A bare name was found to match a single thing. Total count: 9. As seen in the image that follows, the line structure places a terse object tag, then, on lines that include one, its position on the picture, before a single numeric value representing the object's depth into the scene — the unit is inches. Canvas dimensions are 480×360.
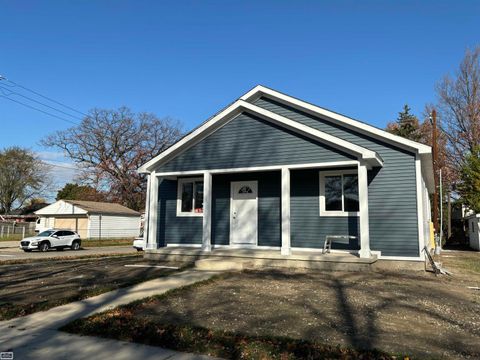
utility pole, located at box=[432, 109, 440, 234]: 822.7
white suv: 1031.6
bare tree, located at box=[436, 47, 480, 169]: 1290.5
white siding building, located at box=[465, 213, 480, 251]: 980.6
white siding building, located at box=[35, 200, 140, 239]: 1595.7
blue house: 438.9
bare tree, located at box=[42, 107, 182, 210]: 1902.1
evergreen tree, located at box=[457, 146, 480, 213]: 1047.1
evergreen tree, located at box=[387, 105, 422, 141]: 1646.2
